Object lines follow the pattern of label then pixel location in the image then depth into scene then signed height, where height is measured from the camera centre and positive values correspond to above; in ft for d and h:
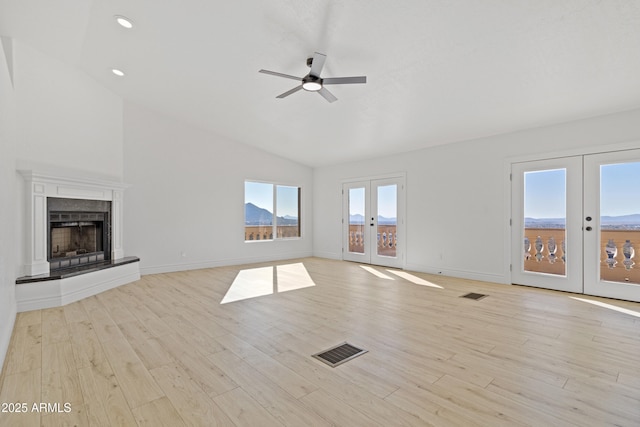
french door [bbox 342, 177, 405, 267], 21.50 -0.63
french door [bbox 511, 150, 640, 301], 13.16 -0.50
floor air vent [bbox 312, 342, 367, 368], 7.63 -3.80
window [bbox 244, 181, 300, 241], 23.84 +0.18
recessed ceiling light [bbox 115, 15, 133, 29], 10.94 +7.20
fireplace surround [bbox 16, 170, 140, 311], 12.43 -1.41
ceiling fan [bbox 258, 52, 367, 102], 10.32 +4.96
